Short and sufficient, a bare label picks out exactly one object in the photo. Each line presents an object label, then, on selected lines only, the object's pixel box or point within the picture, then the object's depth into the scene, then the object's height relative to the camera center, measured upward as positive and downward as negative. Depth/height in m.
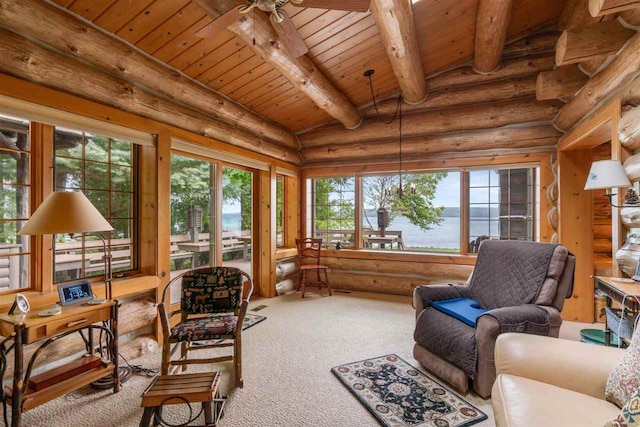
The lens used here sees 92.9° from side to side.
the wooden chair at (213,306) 2.29 -0.80
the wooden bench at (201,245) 3.56 -0.41
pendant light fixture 4.71 +1.50
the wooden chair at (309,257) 4.91 -0.76
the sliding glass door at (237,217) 4.27 -0.05
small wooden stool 1.62 -1.00
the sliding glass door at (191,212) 3.54 +0.02
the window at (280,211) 5.36 +0.04
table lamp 1.91 -0.02
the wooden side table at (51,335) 1.78 -0.80
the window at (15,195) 2.29 +0.15
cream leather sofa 1.19 -0.79
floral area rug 1.93 -1.30
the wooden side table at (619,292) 1.91 -0.54
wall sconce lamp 2.21 +0.25
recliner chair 2.12 -0.74
